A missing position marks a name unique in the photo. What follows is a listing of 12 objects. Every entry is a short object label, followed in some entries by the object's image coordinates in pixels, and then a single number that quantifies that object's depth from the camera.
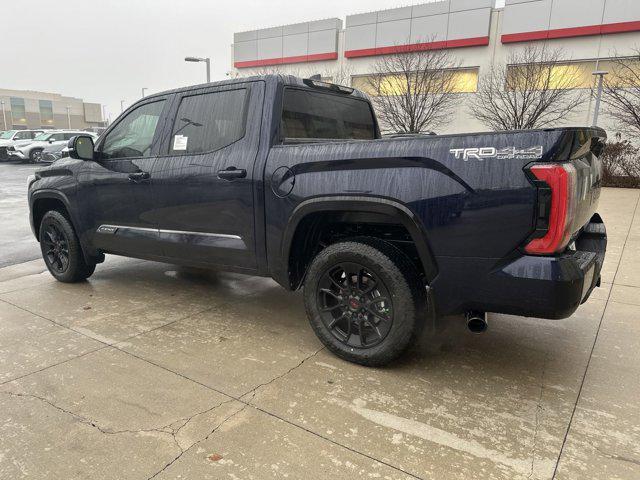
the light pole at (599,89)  16.92
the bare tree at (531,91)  20.08
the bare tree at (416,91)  22.06
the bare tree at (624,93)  17.80
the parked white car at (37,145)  25.09
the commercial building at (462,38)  20.62
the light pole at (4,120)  93.97
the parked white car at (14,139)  26.17
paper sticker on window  3.96
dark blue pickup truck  2.46
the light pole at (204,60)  19.33
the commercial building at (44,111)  98.88
